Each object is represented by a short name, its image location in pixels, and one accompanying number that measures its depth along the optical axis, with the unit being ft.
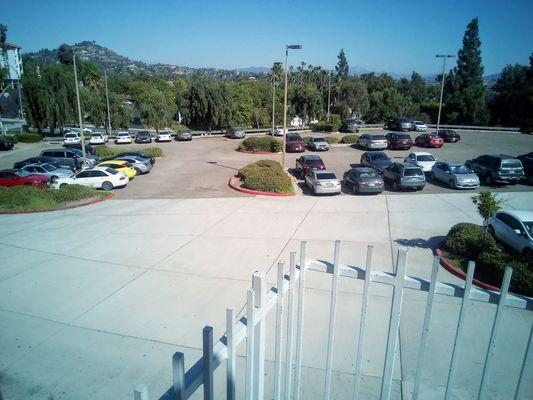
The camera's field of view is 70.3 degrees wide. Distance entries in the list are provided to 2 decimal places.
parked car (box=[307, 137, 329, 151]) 134.00
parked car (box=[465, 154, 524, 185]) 80.02
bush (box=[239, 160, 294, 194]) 74.08
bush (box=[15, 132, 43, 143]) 163.63
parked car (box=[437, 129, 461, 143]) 147.09
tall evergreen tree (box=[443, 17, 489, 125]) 212.23
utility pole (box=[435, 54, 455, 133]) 121.06
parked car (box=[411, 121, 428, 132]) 180.34
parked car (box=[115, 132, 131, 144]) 155.02
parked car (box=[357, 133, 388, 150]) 132.67
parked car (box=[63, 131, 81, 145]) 148.25
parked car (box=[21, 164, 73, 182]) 81.05
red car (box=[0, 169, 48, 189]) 76.89
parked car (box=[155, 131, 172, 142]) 162.50
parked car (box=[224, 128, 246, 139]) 176.24
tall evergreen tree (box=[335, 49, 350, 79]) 495.00
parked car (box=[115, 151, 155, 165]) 101.92
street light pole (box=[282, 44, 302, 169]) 76.06
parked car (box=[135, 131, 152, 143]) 156.87
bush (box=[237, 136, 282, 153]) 134.31
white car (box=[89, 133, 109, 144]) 151.53
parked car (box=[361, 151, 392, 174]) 90.31
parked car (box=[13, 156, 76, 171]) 91.20
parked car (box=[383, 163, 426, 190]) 76.07
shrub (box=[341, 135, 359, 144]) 150.51
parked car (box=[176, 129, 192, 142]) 168.54
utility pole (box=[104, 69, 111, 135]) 178.38
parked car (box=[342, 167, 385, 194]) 73.36
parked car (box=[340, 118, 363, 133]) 184.85
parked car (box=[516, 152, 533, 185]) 82.38
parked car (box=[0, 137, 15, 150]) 144.77
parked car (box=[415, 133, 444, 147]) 133.90
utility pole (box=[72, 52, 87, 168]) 94.51
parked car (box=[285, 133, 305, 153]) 131.64
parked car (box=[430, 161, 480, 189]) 77.15
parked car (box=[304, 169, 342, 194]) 73.10
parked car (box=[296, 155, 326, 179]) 88.63
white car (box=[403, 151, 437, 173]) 92.84
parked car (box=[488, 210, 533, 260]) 39.46
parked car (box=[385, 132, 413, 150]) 131.13
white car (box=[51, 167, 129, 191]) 77.56
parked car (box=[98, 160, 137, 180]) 86.07
